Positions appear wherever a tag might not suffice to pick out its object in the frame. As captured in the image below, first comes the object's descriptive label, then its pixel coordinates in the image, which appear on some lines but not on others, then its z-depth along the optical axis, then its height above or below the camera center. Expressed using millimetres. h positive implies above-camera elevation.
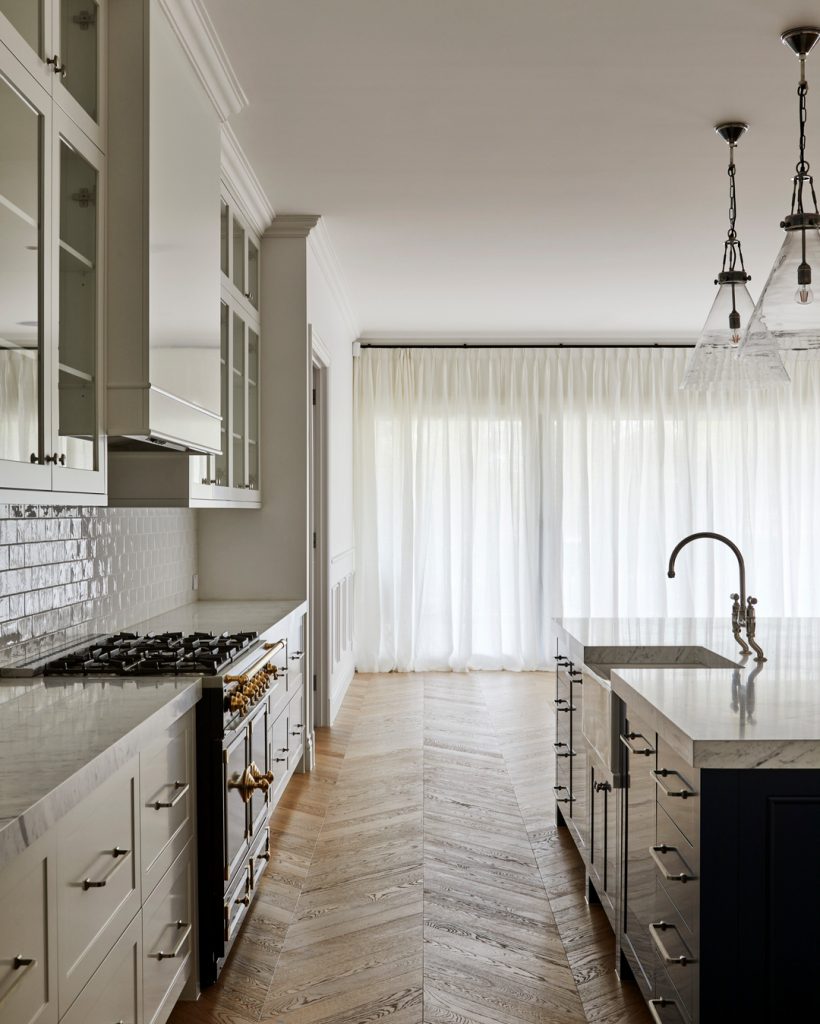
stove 2494 -620
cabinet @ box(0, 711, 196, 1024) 1411 -695
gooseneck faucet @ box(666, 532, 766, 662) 2680 -268
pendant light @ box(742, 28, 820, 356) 2477 +629
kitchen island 1721 -623
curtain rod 7438 +1449
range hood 2340 +776
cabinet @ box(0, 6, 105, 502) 1810 +555
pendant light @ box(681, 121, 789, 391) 3246 +670
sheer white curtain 7387 +246
